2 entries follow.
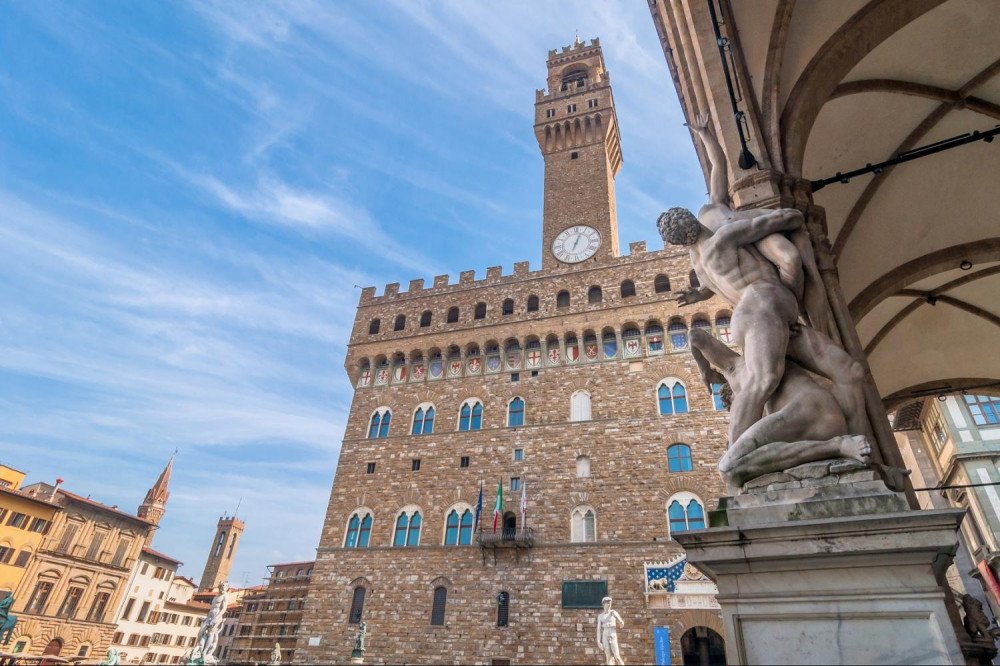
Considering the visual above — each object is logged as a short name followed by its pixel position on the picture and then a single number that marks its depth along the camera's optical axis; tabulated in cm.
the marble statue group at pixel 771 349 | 276
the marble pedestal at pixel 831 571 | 210
